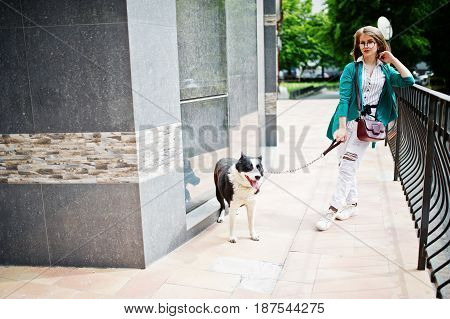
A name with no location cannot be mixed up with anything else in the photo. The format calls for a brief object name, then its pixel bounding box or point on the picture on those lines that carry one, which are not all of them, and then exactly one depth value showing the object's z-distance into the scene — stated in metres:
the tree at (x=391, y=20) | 29.45
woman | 4.59
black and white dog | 4.47
